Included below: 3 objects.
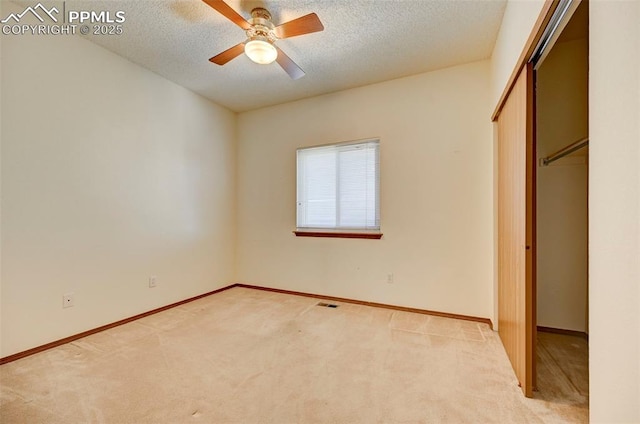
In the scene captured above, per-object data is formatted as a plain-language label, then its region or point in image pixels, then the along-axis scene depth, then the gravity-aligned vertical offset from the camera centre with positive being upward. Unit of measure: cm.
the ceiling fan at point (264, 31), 182 +126
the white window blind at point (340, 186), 322 +32
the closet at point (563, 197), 236 +14
